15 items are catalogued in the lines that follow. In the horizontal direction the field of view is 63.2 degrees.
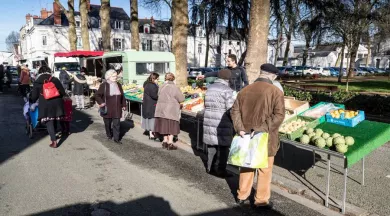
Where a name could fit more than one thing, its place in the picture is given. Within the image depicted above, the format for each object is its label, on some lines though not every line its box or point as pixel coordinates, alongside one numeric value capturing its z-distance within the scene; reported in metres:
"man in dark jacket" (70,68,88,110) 11.85
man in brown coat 3.72
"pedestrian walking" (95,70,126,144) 7.09
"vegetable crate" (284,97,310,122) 5.64
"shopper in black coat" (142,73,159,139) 7.21
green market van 13.25
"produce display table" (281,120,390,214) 3.93
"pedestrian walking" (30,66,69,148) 6.67
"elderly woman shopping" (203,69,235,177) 4.80
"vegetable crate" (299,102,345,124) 5.24
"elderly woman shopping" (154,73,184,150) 6.52
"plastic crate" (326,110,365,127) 4.93
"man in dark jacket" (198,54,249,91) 6.53
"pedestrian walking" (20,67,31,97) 15.78
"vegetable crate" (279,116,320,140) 4.67
